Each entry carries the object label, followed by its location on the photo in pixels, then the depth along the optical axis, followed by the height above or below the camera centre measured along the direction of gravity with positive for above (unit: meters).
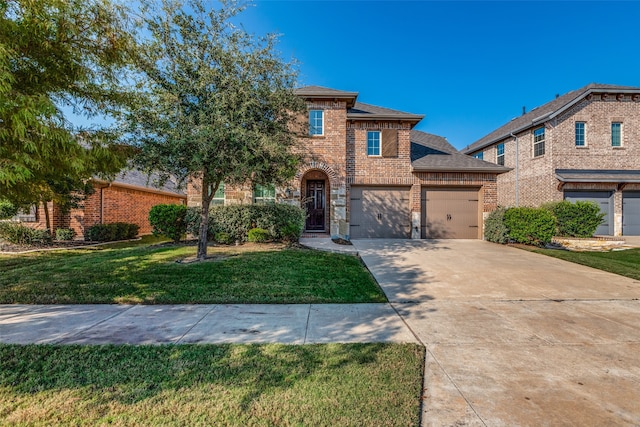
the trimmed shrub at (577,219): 12.00 -0.34
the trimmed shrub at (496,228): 11.55 -0.66
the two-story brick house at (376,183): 12.30 +1.17
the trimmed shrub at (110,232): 12.44 -0.83
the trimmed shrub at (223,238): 10.64 -0.92
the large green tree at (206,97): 6.43 +2.51
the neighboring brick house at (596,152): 14.59 +2.86
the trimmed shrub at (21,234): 11.14 -0.80
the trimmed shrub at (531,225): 10.84 -0.53
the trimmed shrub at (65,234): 12.03 -0.85
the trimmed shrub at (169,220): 10.59 -0.28
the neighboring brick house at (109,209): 12.48 +0.16
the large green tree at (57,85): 3.30 +1.71
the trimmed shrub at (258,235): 10.41 -0.79
